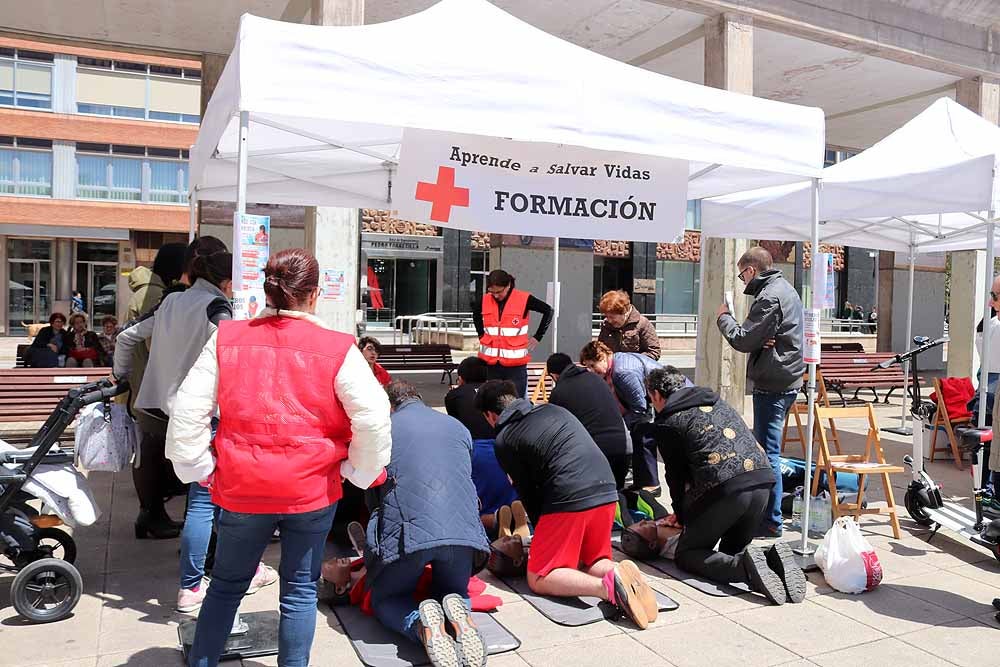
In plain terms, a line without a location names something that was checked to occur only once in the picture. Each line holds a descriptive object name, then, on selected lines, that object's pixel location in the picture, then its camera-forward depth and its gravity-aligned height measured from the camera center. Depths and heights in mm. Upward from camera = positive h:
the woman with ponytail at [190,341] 3603 -280
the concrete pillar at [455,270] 26672 +699
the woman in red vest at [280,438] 2576 -495
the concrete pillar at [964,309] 12469 -87
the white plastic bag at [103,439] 3922 -774
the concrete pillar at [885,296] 18562 +120
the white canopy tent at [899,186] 5770 +890
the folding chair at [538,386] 8203 -1035
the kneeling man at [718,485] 4121 -977
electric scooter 4660 -1301
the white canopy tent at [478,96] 3627 +1006
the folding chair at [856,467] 5105 -1068
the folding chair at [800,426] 6315 -1018
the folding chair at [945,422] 7641 -1165
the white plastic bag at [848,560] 4270 -1397
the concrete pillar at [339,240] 7578 +452
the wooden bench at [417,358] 12367 -1071
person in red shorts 3814 -1008
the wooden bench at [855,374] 11664 -1095
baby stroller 3617 -1186
